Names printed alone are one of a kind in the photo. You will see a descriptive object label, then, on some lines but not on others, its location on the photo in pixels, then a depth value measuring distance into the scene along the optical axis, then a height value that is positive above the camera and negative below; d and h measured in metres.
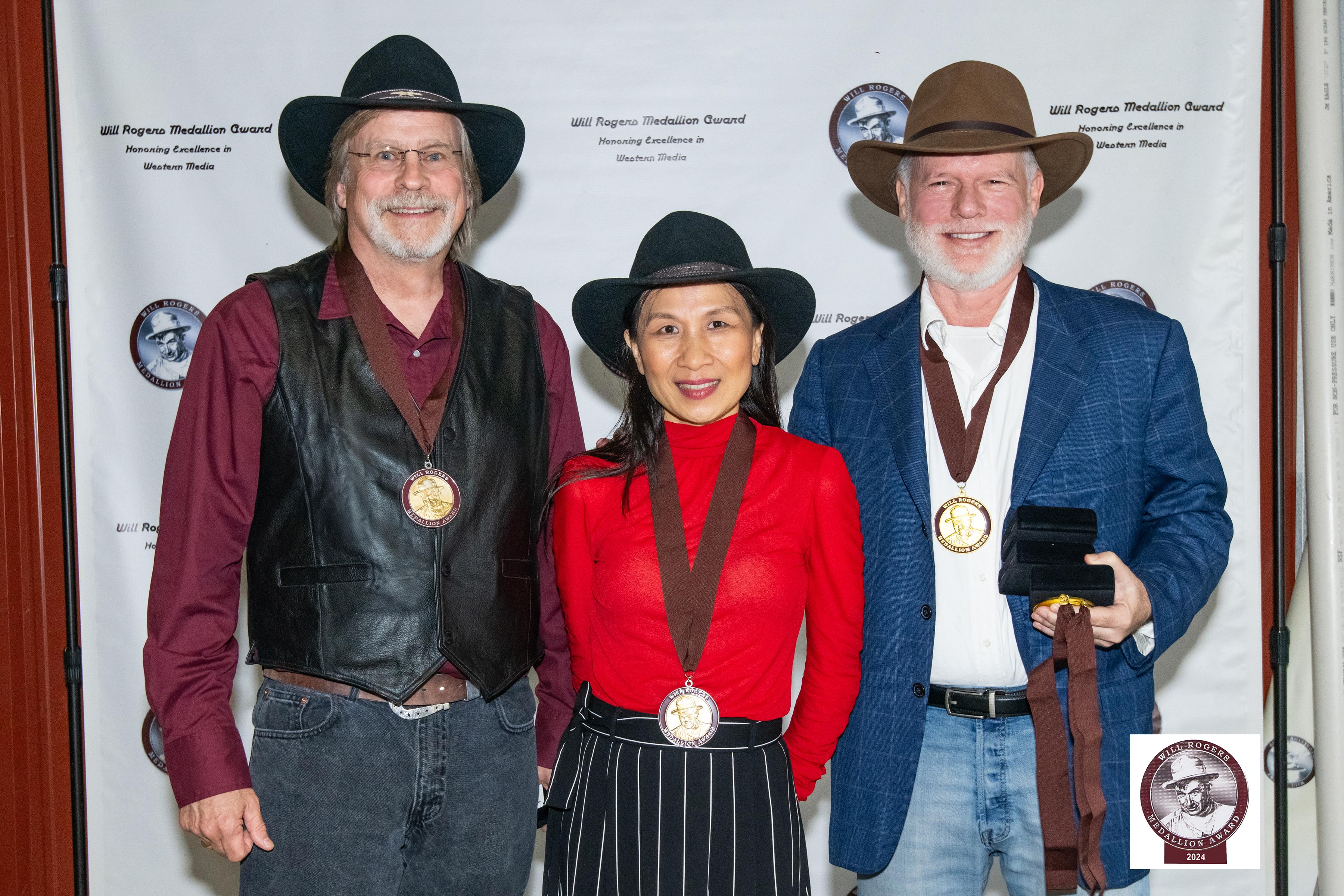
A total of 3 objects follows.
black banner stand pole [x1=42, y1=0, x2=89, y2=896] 3.04 -0.16
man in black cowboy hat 1.95 -0.24
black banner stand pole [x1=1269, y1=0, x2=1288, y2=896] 2.83 -0.06
